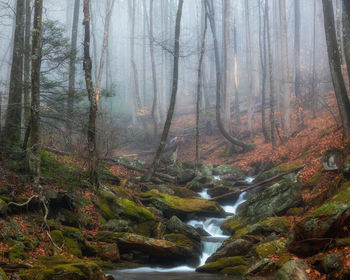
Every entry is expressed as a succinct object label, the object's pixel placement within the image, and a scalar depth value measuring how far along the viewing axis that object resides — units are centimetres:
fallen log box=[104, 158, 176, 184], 1489
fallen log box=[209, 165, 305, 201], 1252
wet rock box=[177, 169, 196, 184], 1522
